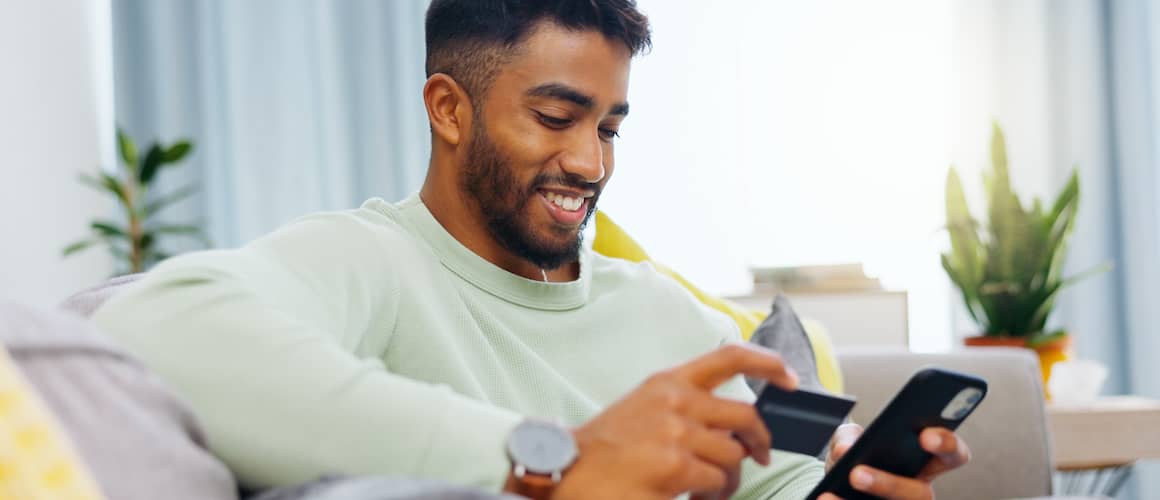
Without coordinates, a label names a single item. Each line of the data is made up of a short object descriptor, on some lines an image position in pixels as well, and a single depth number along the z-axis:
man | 0.61
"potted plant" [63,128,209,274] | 3.16
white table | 2.39
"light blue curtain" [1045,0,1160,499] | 3.47
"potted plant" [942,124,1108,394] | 2.57
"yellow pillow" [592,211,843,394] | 1.71
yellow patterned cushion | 0.42
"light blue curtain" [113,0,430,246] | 3.68
